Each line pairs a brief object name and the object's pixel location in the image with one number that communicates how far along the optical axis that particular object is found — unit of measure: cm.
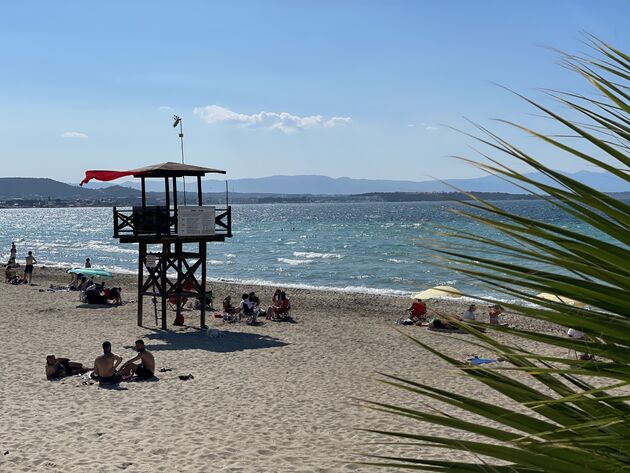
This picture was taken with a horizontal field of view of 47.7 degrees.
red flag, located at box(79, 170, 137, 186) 1831
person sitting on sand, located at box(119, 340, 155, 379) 1302
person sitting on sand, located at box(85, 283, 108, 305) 2483
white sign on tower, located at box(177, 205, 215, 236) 1825
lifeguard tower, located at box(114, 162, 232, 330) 1805
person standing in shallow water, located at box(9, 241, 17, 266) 3519
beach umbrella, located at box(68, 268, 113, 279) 2683
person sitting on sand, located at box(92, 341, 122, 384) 1266
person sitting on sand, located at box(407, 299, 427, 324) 2136
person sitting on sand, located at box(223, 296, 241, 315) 2126
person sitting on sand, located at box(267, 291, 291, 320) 2208
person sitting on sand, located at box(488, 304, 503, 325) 1935
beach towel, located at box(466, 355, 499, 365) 1373
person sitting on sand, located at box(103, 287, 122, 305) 2481
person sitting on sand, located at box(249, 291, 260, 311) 2094
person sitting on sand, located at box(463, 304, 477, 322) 2108
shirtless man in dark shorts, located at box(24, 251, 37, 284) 3246
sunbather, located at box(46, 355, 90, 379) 1288
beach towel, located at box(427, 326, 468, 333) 1954
